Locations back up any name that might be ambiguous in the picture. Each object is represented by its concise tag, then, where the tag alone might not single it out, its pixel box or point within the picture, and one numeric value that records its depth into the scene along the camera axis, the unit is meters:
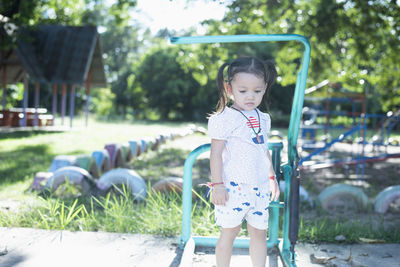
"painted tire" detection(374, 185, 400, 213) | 3.72
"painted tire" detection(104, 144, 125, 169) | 5.61
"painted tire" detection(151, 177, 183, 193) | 3.81
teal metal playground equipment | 1.95
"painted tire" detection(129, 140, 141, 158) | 6.61
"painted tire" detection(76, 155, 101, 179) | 4.51
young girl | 1.83
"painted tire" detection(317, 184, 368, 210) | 3.86
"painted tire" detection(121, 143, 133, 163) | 6.05
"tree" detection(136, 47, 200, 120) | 25.11
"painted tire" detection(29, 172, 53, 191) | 3.94
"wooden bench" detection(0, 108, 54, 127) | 12.34
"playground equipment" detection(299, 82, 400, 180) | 5.92
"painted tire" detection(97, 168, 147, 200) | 3.64
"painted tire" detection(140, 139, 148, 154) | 7.30
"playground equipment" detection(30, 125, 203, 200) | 3.68
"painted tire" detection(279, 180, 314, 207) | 3.93
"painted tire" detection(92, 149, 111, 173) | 4.96
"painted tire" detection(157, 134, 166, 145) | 9.08
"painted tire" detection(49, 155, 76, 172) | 4.42
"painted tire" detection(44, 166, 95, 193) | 3.86
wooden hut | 12.98
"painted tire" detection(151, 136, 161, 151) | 8.45
